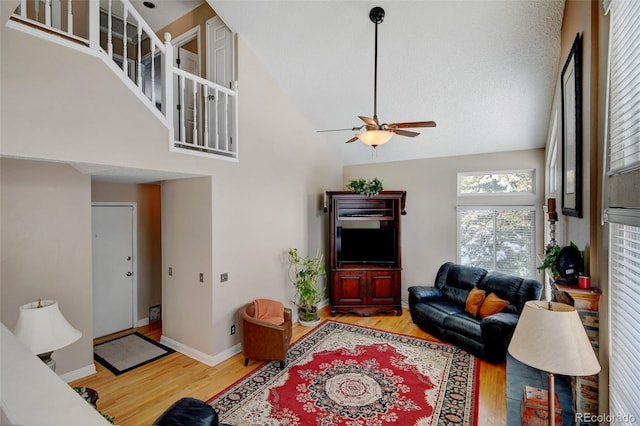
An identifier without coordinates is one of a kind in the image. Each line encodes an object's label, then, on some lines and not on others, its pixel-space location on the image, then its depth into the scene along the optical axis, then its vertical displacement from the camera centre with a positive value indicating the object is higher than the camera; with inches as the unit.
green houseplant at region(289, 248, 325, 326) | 203.3 -47.5
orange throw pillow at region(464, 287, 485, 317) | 178.1 -53.0
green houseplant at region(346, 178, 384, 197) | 211.9 +16.5
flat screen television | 224.4 -24.8
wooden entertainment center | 219.8 -34.8
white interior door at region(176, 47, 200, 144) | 179.9 +76.2
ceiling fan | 119.7 +31.6
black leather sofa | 151.3 -57.1
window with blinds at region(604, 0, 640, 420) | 57.7 -0.3
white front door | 186.4 -34.0
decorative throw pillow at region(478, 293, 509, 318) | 169.2 -52.5
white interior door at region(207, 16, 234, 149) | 167.6 +84.5
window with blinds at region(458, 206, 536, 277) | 198.1 -18.8
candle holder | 121.7 -9.0
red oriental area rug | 116.0 -76.0
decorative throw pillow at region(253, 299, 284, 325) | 166.2 -54.0
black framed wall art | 88.2 +24.4
